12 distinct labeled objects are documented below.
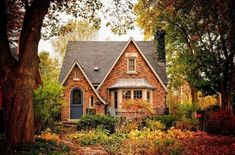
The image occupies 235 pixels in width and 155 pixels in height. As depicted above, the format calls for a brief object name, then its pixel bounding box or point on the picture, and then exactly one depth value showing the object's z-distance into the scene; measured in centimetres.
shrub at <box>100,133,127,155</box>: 1241
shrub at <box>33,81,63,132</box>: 1766
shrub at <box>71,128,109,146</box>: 1706
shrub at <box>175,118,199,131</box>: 2230
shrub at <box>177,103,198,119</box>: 2652
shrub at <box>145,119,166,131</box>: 2259
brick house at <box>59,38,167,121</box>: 3050
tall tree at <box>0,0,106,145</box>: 1162
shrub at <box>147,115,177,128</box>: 2447
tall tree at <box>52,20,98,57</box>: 4941
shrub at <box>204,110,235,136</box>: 1802
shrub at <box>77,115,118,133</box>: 2273
